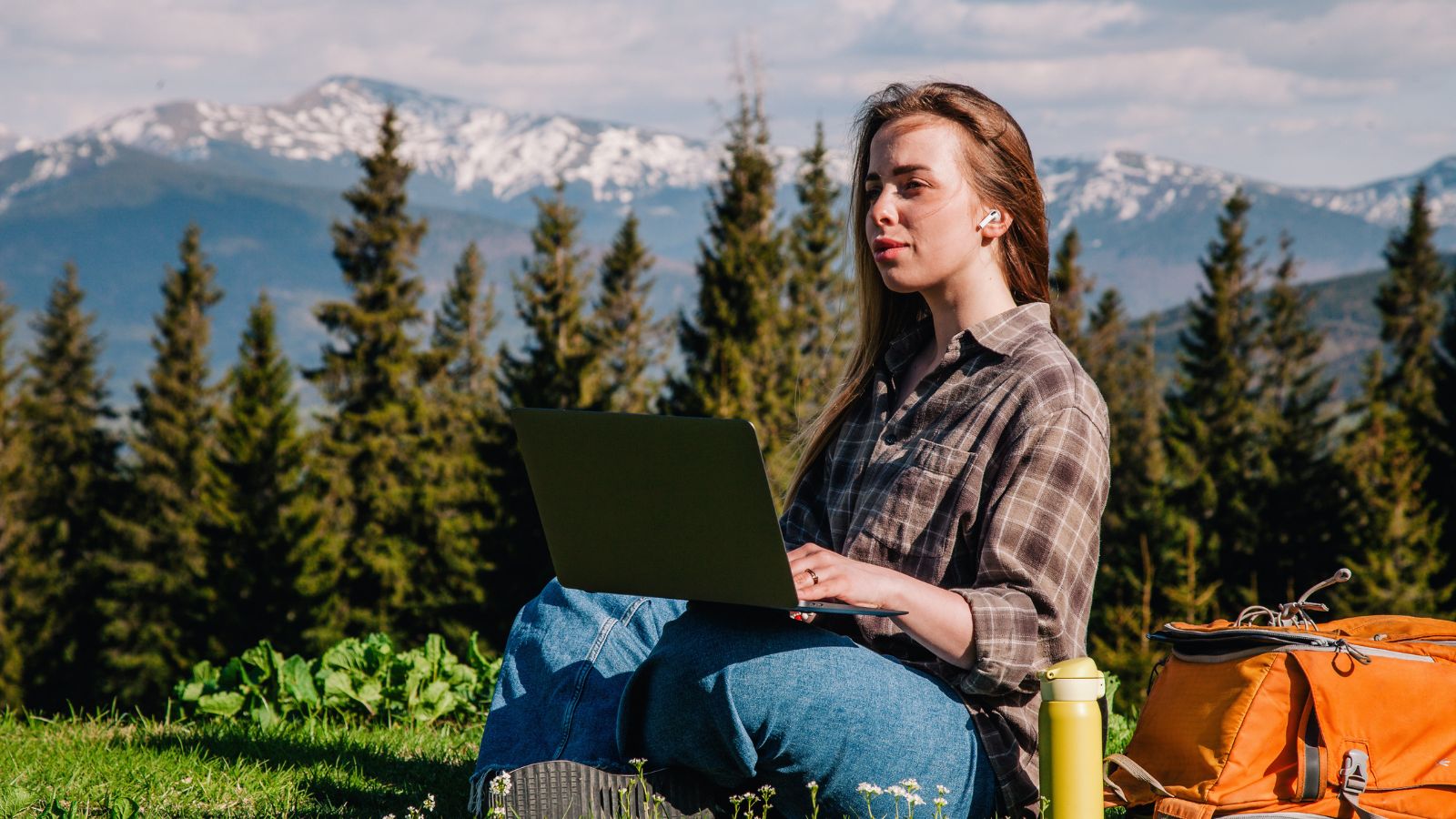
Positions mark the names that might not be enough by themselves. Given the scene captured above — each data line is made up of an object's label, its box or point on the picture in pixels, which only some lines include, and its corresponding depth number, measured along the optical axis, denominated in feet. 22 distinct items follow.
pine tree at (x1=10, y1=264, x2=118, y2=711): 129.08
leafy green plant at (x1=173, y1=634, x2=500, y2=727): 17.40
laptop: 8.14
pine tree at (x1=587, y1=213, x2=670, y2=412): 160.35
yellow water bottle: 8.48
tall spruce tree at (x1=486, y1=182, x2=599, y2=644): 104.32
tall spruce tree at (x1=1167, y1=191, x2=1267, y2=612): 132.87
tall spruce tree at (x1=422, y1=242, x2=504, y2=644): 106.42
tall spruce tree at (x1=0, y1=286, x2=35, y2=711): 122.72
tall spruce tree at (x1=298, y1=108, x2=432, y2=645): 114.93
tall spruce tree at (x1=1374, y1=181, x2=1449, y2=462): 160.04
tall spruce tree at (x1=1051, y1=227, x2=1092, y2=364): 171.63
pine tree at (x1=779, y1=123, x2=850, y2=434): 155.33
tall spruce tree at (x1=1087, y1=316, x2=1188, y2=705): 100.02
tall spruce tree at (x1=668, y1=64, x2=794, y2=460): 112.06
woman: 8.78
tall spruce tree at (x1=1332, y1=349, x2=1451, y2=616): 112.68
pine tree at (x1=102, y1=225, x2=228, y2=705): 118.32
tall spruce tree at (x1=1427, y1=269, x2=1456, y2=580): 123.70
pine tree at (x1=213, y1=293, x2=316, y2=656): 113.91
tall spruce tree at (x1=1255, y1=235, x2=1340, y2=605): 129.49
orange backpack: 8.67
